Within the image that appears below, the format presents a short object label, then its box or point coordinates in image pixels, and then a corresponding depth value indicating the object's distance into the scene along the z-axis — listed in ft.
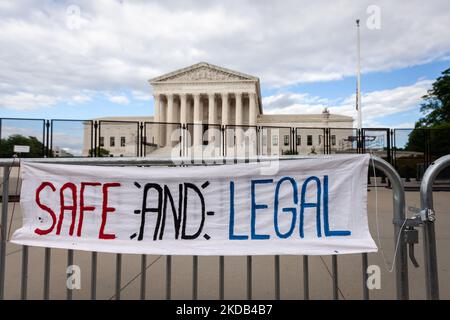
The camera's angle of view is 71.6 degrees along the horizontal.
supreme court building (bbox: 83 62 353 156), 236.22
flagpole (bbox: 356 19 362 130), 103.71
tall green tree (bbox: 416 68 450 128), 168.14
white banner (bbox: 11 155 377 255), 9.36
